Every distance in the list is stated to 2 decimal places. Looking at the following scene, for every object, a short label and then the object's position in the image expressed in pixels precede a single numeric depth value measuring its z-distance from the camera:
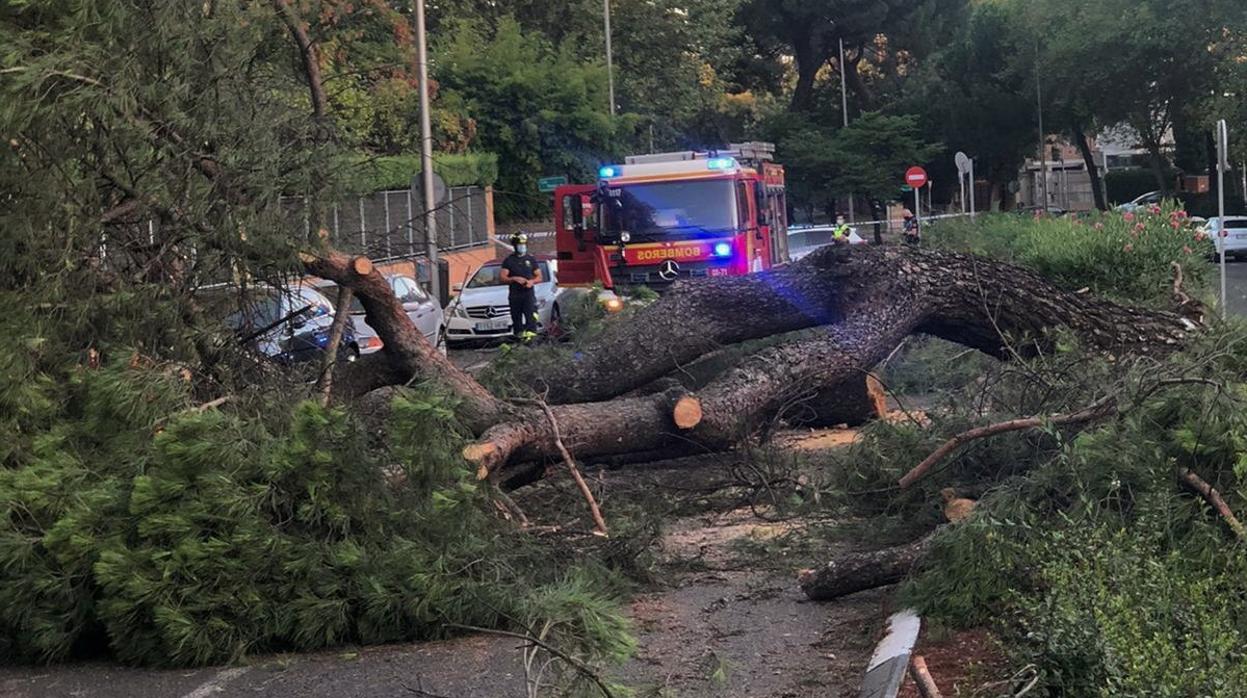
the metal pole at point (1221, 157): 19.06
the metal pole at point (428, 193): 8.88
